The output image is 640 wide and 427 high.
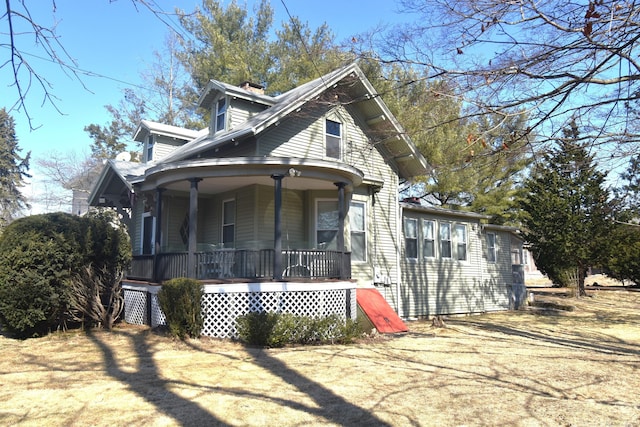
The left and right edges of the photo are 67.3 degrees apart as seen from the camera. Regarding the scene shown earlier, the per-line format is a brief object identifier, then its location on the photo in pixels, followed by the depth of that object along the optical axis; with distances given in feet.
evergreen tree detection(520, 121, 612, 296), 80.94
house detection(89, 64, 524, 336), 35.55
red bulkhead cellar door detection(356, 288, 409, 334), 38.95
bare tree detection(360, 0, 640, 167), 19.78
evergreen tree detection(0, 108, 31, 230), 137.39
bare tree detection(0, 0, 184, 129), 12.10
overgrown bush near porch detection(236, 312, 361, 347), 31.48
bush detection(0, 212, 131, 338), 33.71
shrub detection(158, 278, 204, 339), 32.75
